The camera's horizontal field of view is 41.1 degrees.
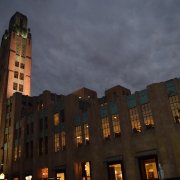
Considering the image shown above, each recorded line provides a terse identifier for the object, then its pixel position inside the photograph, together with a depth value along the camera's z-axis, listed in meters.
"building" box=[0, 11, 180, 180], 37.16
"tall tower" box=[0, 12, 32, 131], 81.61
